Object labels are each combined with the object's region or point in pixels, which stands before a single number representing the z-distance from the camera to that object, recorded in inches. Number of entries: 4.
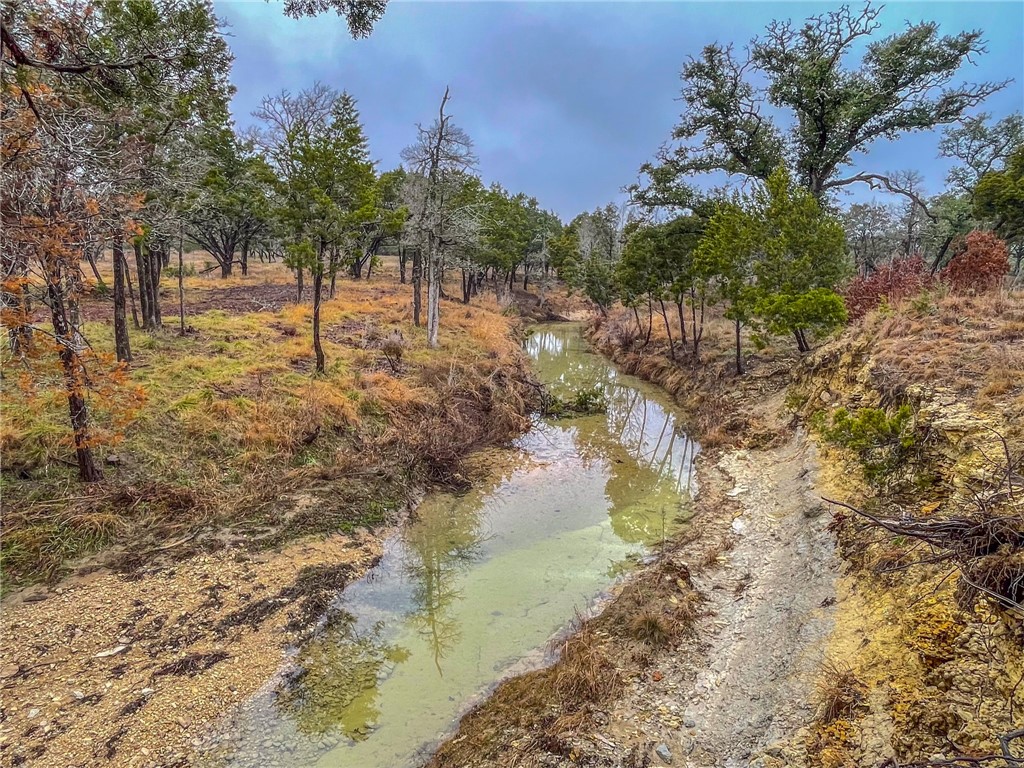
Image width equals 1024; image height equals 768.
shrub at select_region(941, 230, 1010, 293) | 496.7
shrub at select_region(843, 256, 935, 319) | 549.3
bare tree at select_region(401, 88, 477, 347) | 742.5
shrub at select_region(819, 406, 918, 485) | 263.9
